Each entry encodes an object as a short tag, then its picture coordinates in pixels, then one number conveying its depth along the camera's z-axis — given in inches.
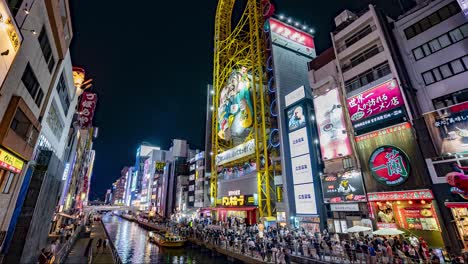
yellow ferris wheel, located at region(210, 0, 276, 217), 1593.9
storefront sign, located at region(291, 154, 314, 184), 1237.1
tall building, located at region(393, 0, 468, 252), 711.7
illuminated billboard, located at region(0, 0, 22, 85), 415.3
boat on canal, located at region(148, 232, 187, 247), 1376.7
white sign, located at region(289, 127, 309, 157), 1278.3
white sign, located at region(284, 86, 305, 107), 1373.6
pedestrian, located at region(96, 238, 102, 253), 1094.5
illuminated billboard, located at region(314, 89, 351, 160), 1096.8
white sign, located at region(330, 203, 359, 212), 990.5
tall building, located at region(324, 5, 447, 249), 804.0
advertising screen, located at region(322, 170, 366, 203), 979.3
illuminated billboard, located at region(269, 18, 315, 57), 1760.6
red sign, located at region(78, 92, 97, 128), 1699.1
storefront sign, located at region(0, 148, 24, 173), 514.3
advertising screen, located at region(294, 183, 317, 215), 1186.5
